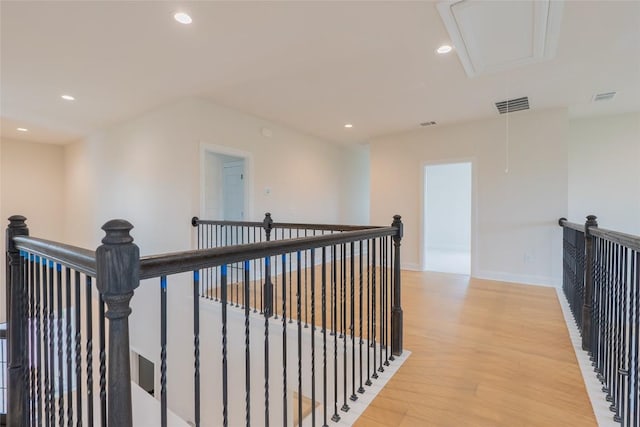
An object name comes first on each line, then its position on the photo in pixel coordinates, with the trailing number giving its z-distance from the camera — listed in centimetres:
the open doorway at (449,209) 852
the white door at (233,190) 519
